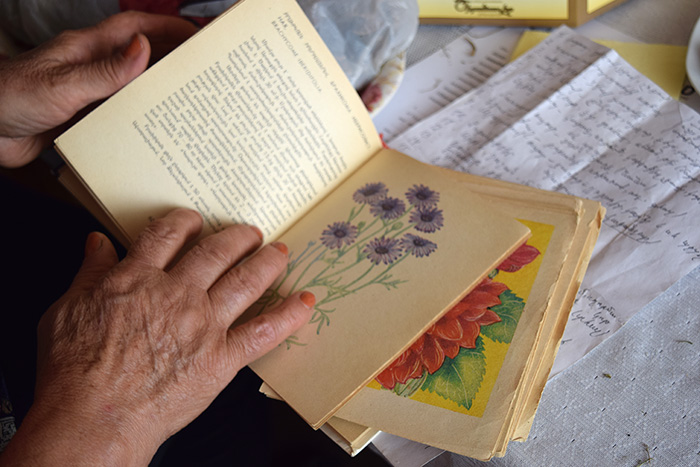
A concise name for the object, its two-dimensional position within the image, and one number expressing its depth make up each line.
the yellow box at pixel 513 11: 0.82
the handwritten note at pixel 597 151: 0.57
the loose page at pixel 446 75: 0.81
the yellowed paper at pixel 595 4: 0.82
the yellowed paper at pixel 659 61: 0.74
